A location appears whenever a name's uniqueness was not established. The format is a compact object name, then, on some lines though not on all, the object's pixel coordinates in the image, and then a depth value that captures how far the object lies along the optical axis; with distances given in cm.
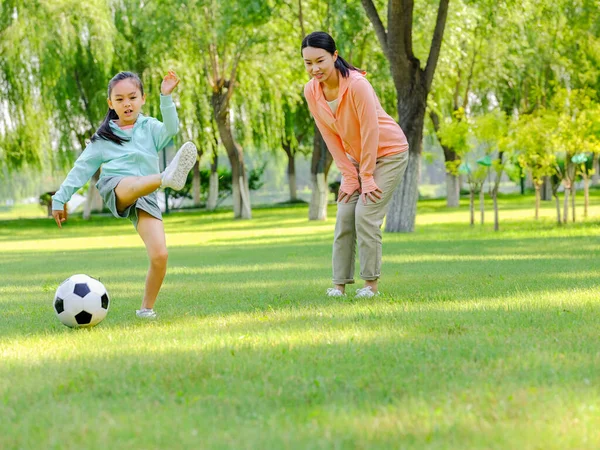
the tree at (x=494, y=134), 2163
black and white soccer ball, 631
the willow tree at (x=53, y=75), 3180
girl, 671
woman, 721
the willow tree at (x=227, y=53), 2725
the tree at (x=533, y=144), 2070
